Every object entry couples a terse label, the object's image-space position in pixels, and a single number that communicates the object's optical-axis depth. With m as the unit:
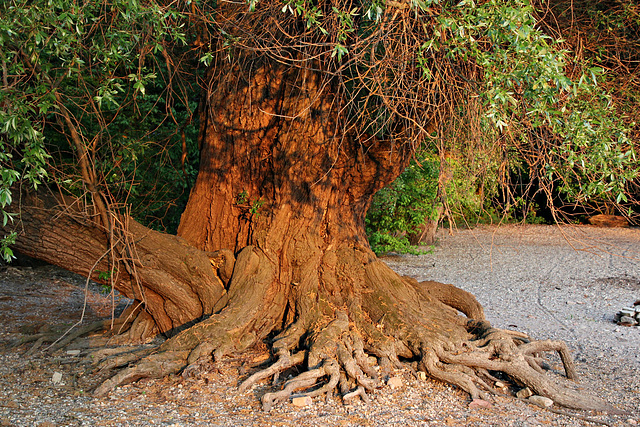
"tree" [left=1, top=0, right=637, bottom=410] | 4.33
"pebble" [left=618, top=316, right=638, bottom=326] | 7.08
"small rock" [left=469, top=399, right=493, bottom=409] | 4.36
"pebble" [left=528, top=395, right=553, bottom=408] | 4.41
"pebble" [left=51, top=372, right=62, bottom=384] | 4.58
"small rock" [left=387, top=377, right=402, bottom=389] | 4.59
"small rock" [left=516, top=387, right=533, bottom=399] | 4.56
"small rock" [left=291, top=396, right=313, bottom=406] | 4.22
